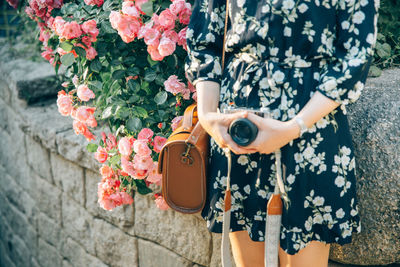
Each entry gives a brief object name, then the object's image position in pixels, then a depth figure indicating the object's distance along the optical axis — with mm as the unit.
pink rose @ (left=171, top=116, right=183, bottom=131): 2090
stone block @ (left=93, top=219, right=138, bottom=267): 2752
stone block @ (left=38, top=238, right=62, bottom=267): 3524
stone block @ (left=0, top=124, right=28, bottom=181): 3842
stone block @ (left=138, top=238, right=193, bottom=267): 2453
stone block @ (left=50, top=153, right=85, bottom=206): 3029
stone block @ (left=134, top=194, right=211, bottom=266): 2295
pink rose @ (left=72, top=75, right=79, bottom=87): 2426
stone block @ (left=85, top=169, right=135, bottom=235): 2687
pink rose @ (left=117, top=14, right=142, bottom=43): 2057
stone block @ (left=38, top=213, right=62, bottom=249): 3443
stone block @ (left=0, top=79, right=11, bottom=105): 4031
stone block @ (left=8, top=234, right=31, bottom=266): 4098
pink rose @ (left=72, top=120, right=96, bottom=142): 2369
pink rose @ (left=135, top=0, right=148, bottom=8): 2068
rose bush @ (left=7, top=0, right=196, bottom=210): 2059
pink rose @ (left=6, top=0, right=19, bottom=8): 3027
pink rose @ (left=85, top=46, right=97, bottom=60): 2223
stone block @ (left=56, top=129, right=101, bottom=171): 2787
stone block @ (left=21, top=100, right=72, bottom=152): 3174
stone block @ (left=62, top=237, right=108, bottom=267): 3075
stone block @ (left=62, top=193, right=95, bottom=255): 3053
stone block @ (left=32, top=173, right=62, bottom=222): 3369
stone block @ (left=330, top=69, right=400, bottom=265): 1701
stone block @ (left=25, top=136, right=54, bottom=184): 3402
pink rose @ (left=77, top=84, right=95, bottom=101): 2277
